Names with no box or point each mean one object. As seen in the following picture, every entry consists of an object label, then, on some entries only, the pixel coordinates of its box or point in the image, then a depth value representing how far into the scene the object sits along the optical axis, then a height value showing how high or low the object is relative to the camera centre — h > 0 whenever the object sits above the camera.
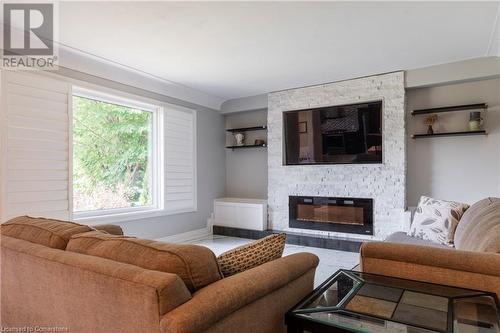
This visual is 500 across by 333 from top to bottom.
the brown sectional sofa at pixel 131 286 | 0.95 -0.41
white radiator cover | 5.05 -0.68
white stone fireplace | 4.10 +0.04
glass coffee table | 1.13 -0.57
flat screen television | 4.29 +0.56
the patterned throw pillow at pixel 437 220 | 2.69 -0.46
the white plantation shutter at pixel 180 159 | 4.71 +0.24
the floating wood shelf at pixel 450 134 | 3.74 +0.46
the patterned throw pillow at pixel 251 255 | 1.36 -0.38
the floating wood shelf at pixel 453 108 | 3.75 +0.79
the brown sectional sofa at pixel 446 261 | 1.42 -0.46
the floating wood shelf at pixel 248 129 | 5.38 +0.80
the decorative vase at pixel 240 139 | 5.64 +0.63
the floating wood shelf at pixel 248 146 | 5.37 +0.49
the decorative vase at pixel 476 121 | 3.75 +0.60
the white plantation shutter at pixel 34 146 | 2.92 +0.30
